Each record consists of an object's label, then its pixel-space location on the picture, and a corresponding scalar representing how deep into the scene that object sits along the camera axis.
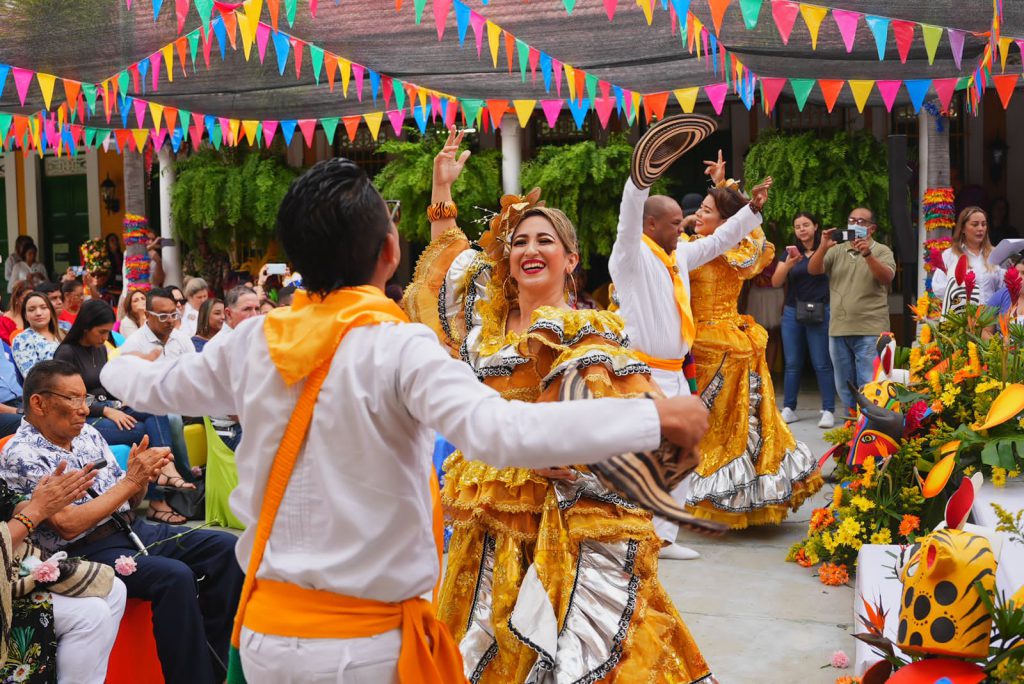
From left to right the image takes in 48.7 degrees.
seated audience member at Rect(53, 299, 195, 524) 6.86
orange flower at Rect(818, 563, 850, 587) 5.36
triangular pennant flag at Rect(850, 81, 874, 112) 7.87
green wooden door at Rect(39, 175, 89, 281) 18.56
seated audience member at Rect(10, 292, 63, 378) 7.50
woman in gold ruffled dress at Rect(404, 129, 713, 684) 3.24
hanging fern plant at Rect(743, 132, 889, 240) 11.20
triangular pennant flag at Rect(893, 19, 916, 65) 6.32
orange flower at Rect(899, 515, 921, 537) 4.88
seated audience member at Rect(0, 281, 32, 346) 8.60
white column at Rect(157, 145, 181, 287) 14.14
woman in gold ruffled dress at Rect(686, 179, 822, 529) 6.25
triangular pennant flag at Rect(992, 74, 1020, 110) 7.96
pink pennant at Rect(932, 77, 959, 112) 7.79
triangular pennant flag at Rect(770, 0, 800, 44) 6.04
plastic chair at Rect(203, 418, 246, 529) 6.87
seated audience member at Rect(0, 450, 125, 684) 3.51
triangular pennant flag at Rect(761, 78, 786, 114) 7.96
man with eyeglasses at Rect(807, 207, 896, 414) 8.86
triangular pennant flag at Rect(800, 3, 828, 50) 6.07
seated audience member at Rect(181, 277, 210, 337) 8.77
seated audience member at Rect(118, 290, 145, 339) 8.55
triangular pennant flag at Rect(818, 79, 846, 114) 7.98
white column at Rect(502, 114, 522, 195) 12.23
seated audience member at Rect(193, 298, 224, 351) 7.59
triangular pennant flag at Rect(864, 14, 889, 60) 6.21
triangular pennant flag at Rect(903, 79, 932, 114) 7.82
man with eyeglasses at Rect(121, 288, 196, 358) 5.16
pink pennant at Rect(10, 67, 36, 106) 7.49
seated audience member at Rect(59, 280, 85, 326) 9.98
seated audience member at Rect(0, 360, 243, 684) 3.87
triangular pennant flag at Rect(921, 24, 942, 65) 6.25
